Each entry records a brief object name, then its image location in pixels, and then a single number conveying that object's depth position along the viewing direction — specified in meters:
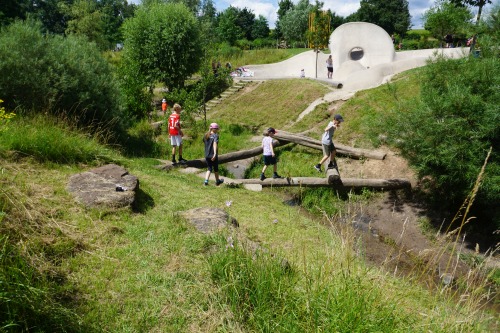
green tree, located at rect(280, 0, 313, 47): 44.44
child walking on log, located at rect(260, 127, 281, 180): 9.30
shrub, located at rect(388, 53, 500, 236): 7.05
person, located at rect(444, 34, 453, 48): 23.56
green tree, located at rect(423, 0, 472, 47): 21.95
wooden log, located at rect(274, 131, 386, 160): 10.87
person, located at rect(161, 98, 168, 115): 16.63
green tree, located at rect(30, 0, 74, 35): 57.36
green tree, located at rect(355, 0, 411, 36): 52.75
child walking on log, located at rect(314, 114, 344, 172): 9.15
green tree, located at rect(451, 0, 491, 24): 15.40
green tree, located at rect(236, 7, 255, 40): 62.46
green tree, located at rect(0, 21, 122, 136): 8.73
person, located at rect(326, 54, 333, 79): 22.62
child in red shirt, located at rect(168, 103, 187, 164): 9.74
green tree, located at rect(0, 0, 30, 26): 33.88
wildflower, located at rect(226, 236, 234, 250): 3.52
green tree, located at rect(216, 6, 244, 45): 44.91
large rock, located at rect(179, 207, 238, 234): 4.76
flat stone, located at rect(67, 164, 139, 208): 5.19
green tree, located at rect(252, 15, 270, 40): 61.97
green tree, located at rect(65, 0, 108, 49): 30.30
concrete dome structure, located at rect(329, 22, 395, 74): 24.59
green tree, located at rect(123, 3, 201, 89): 18.70
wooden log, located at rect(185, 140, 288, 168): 11.24
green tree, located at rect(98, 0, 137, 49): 48.31
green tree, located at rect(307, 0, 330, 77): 23.48
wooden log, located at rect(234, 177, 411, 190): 9.37
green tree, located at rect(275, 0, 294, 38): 55.44
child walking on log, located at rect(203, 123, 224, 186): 8.49
